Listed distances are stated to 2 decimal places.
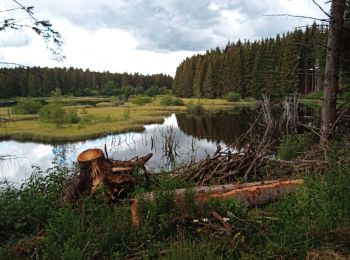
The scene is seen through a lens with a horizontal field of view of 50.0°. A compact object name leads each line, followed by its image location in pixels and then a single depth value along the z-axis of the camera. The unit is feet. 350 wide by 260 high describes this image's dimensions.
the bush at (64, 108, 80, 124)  154.71
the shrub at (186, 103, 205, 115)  218.18
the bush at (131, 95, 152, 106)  281.99
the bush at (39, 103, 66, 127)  150.30
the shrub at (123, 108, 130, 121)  166.35
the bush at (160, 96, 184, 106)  274.16
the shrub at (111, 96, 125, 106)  305.04
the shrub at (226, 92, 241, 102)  276.82
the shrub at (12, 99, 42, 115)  194.88
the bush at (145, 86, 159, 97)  414.21
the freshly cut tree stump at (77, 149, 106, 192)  22.80
